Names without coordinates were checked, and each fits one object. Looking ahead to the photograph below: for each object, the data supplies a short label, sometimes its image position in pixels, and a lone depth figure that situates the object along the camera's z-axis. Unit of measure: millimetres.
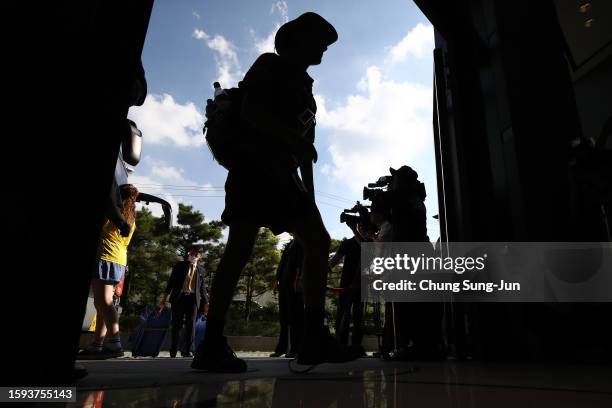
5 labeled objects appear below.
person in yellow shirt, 2775
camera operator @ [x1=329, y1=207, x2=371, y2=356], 3760
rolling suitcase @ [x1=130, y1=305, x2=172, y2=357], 4672
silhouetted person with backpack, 1483
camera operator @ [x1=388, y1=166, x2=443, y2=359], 2724
